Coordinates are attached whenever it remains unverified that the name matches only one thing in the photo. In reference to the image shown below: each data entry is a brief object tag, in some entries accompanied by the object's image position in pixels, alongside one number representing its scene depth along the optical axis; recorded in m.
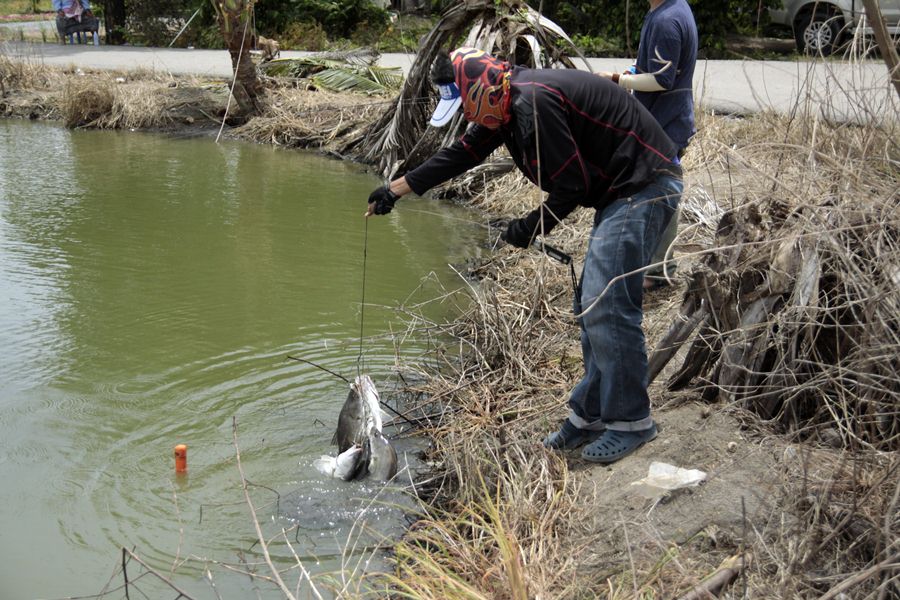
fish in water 4.51
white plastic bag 3.61
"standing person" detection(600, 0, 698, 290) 5.08
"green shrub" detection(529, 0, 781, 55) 16.19
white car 14.85
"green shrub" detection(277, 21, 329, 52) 20.27
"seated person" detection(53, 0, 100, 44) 21.27
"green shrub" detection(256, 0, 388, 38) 21.16
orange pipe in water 4.49
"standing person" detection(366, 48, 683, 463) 3.67
